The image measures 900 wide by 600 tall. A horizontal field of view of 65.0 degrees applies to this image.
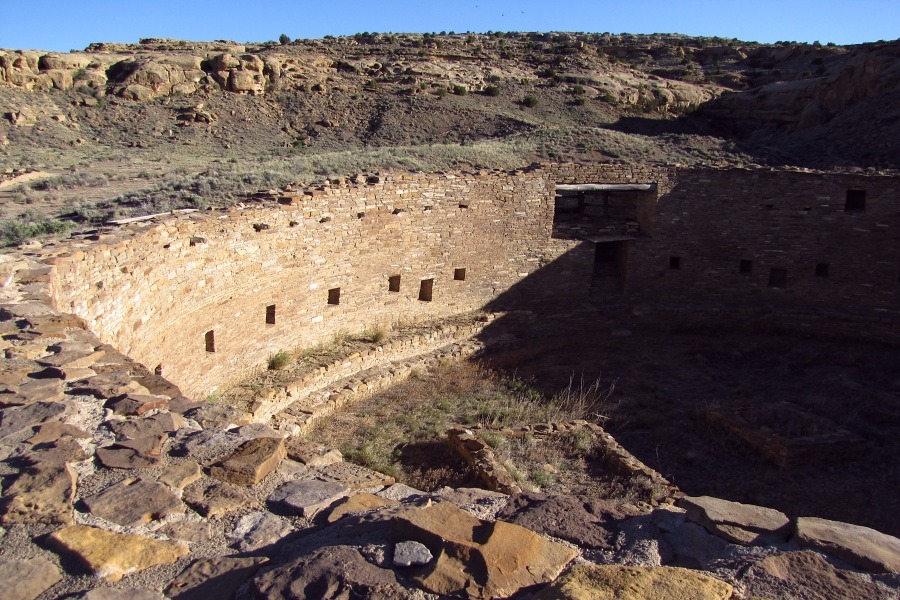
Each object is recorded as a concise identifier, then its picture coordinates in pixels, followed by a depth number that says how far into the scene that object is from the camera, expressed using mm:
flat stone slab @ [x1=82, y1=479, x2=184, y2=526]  3432
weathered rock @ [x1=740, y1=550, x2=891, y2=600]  3094
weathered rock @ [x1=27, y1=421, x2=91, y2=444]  4062
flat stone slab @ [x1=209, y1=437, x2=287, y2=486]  3990
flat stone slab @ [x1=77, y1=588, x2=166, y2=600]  2781
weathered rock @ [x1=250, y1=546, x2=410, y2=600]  2863
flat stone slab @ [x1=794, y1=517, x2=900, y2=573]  3324
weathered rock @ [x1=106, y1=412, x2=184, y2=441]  4258
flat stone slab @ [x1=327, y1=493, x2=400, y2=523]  3744
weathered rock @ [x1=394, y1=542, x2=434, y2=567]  3053
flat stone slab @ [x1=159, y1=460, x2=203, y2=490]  3831
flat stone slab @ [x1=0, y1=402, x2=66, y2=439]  4160
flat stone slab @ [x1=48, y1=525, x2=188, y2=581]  2996
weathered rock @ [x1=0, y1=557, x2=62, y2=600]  2773
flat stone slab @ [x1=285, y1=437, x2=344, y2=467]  4852
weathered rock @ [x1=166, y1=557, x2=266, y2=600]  2928
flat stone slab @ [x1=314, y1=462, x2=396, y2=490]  4453
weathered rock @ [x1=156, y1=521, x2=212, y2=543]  3379
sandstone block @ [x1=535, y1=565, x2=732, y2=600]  2856
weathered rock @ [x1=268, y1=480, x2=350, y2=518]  3781
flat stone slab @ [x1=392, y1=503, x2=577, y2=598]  2947
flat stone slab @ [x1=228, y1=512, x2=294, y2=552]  3410
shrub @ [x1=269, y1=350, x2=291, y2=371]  10820
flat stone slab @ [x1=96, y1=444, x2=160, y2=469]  3907
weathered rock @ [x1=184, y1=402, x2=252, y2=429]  4676
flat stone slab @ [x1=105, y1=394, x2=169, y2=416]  4570
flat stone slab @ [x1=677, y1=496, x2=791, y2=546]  3620
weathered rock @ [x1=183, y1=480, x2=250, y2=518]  3646
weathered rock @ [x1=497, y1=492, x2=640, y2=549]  3564
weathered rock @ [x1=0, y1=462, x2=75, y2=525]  3309
